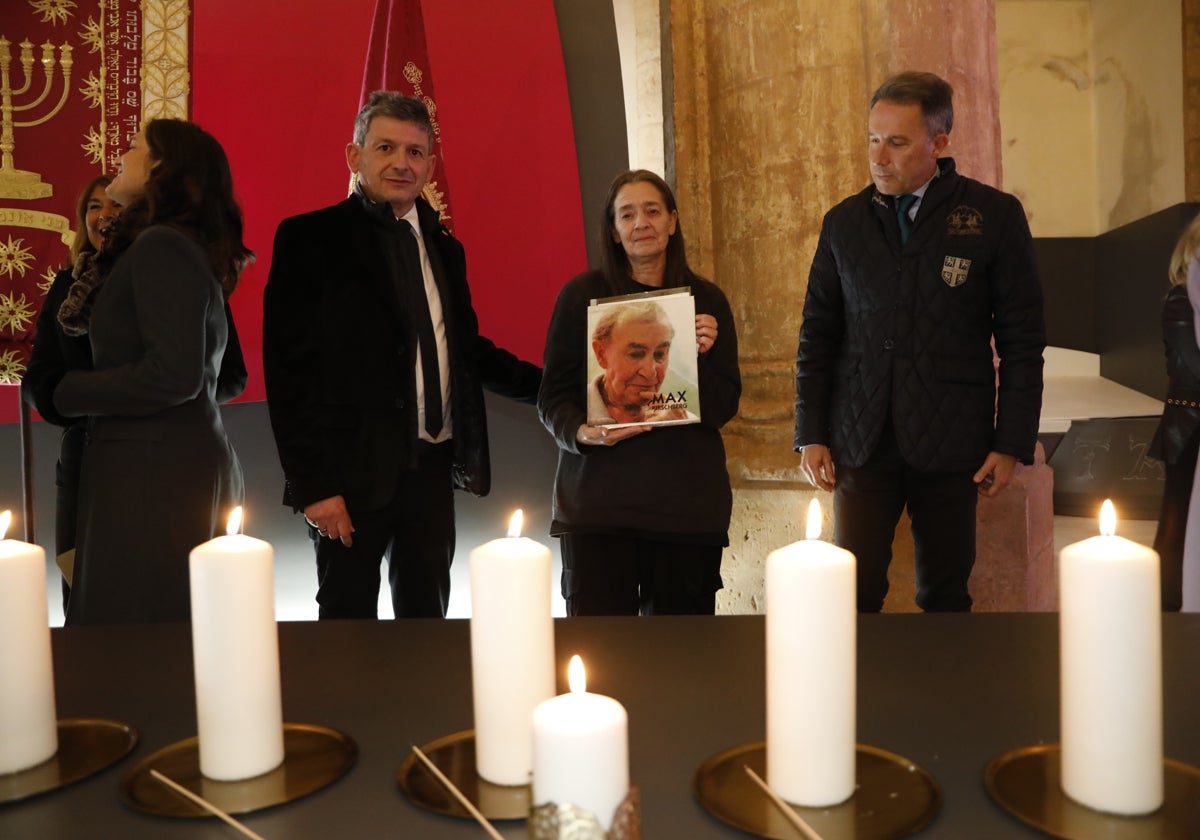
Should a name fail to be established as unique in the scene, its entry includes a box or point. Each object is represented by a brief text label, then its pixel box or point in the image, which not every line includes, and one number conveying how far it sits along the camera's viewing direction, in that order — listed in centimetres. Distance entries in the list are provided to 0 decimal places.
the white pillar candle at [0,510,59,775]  89
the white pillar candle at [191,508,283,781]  85
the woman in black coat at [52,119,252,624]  216
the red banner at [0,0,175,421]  360
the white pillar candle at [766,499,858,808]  77
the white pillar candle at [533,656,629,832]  56
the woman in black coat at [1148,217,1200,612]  330
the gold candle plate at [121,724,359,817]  81
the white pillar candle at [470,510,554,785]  83
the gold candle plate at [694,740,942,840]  75
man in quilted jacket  248
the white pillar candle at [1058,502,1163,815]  73
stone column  325
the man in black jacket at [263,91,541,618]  232
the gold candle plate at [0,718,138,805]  85
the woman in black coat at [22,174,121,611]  244
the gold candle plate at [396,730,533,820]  79
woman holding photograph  239
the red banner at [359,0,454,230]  371
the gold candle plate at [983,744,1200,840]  74
